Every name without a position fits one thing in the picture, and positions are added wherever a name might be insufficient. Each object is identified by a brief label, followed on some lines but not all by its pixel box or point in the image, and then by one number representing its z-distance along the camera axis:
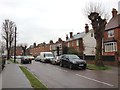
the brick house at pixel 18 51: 68.23
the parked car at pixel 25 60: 18.85
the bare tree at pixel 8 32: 26.64
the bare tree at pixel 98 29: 12.26
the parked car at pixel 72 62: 11.20
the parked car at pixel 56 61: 15.02
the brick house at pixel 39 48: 49.16
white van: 18.75
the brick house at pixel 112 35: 20.20
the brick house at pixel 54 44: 40.92
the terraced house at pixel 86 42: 28.28
